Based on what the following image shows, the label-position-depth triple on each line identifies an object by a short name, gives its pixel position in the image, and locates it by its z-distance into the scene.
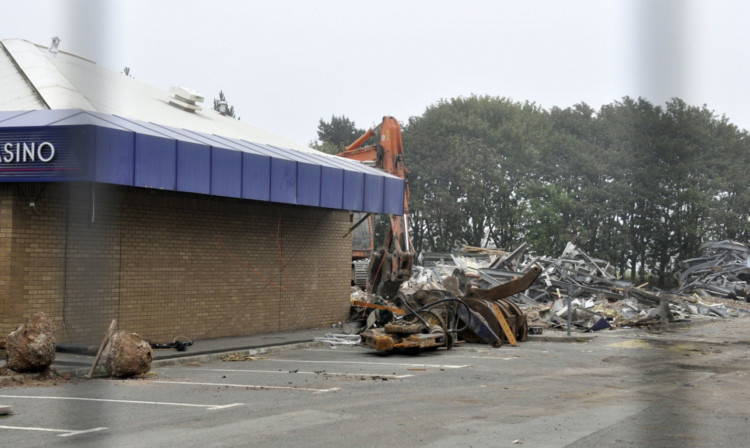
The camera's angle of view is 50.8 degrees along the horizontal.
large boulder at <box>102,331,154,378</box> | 12.98
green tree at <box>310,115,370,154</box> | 79.94
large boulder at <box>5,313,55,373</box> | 12.53
